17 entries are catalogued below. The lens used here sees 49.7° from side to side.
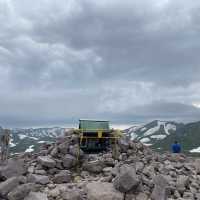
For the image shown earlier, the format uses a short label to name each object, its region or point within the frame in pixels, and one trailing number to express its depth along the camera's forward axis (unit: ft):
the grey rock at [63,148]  53.19
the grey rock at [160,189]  41.14
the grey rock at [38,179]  43.40
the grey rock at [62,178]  45.15
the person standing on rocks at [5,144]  55.33
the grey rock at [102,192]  39.61
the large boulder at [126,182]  40.45
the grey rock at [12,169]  44.49
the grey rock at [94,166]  49.22
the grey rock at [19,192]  38.85
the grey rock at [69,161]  50.29
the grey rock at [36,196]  39.06
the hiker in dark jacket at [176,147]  68.85
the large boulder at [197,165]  55.46
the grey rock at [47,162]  48.97
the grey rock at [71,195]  38.76
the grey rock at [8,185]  39.73
